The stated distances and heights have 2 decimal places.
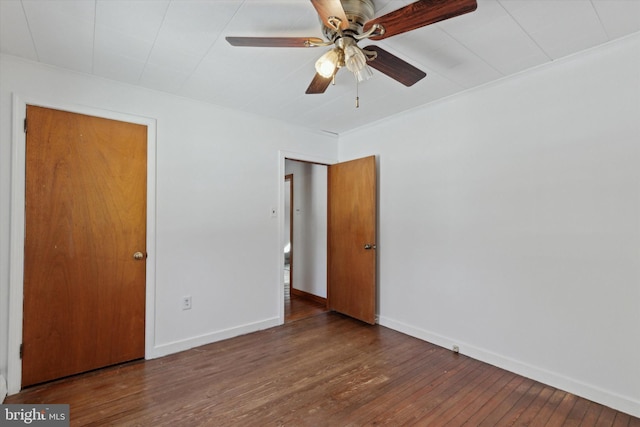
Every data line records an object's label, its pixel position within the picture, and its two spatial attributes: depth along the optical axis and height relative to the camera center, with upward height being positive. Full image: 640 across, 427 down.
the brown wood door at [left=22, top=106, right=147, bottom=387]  2.20 -0.21
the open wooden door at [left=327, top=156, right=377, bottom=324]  3.43 -0.25
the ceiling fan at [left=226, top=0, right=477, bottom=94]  1.30 +0.93
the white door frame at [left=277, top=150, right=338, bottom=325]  3.46 -0.12
